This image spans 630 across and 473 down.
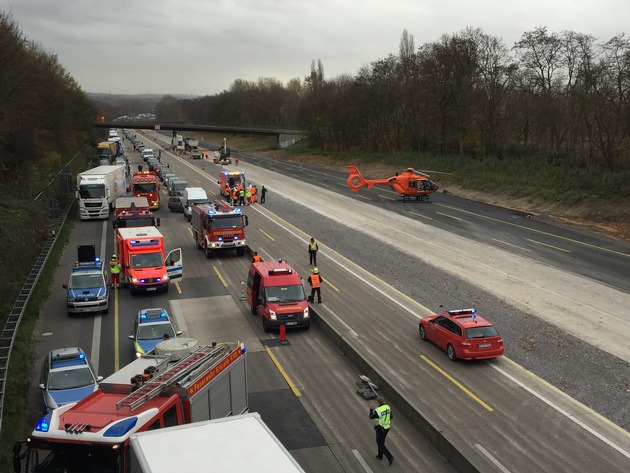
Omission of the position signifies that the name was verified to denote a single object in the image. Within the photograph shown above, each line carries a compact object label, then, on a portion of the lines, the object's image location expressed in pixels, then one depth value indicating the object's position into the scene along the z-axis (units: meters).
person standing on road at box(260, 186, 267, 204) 58.19
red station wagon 21.06
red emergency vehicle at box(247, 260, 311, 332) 24.30
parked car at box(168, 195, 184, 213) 53.47
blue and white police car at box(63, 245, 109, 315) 26.50
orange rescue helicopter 59.09
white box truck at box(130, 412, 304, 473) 8.77
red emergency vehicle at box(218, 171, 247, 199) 60.94
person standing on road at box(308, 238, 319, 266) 33.75
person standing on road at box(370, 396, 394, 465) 14.77
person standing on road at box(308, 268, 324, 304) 27.39
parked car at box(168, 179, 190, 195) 57.51
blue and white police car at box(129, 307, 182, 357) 21.05
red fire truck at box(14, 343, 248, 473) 10.50
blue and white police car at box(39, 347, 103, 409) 17.34
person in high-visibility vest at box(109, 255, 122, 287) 30.50
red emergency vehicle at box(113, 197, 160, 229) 39.47
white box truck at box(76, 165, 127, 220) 48.50
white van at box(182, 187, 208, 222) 49.38
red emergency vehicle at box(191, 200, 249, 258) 36.69
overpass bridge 146.00
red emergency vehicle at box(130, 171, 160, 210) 53.69
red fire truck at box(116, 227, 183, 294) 29.33
